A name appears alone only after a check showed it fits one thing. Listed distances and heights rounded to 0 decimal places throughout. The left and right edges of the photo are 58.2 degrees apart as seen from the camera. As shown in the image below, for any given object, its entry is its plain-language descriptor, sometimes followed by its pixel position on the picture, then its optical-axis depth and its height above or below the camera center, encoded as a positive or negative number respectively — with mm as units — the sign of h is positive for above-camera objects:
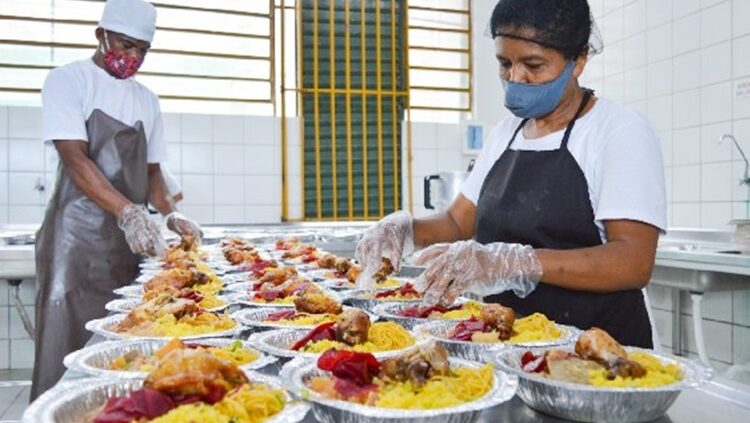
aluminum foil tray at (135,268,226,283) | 2684 -328
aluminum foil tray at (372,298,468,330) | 1843 -341
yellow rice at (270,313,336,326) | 1801 -335
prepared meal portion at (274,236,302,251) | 3992 -286
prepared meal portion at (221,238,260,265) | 3268 -287
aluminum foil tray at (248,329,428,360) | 1395 -335
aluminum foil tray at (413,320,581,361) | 1476 -332
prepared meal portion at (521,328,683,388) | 1185 -315
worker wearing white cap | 2975 +16
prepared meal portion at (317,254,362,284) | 2701 -309
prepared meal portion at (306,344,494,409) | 1104 -323
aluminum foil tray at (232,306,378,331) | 1794 -345
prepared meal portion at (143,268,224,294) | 2297 -299
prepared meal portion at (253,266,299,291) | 2419 -301
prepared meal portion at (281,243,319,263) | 3408 -300
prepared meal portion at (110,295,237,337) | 1691 -326
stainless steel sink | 3508 -445
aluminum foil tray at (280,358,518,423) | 1029 -331
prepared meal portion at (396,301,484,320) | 1864 -328
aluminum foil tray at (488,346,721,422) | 1106 -341
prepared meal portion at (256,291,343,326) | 1848 -326
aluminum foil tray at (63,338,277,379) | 1276 -339
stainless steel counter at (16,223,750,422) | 1187 -389
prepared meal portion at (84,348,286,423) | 1000 -318
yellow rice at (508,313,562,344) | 1552 -319
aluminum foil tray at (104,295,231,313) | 2098 -344
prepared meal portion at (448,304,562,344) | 1549 -315
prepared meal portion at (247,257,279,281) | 2732 -308
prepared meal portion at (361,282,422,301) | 2240 -334
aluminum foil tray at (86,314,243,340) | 1625 -343
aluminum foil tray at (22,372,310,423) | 1035 -335
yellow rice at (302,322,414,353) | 1472 -326
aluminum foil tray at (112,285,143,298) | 2317 -336
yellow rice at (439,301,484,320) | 1844 -324
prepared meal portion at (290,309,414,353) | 1483 -318
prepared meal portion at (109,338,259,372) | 1308 -335
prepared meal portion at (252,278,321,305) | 2146 -317
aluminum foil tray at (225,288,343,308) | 2089 -338
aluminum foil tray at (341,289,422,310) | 2152 -344
